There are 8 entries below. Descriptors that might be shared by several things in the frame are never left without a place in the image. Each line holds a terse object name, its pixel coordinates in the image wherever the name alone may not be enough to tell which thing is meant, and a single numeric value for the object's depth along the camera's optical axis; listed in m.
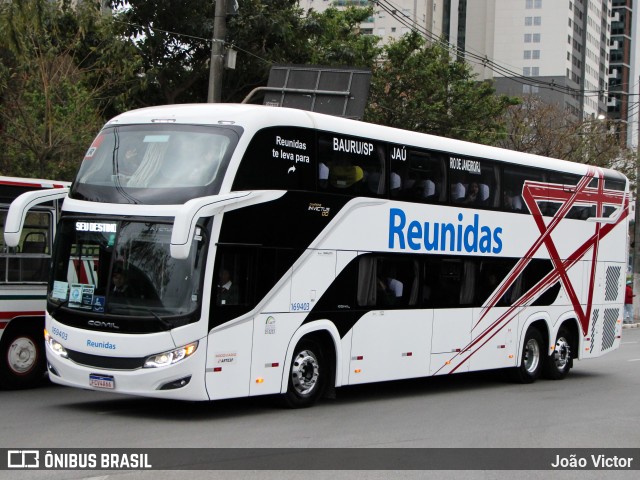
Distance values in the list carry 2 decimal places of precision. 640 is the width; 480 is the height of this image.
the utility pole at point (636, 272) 39.38
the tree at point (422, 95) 40.38
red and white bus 14.54
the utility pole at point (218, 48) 20.67
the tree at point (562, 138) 47.25
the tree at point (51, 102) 23.44
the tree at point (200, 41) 26.25
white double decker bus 11.90
